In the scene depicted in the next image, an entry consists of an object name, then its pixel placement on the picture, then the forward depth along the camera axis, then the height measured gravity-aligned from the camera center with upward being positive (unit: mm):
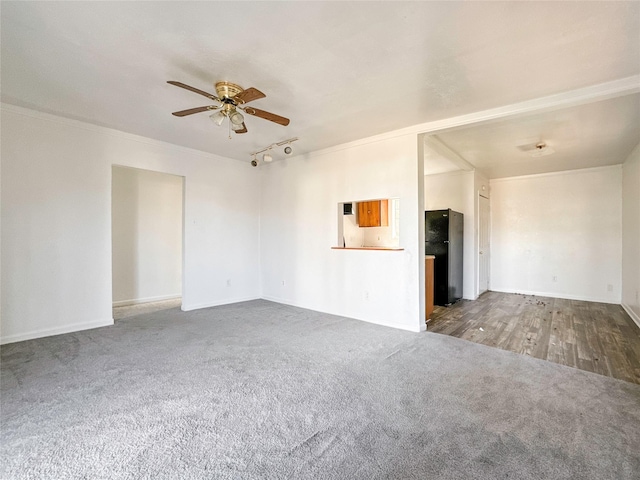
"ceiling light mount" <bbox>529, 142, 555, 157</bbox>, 4129 +1285
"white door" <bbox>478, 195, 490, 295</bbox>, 6090 -156
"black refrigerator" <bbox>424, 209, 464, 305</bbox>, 5227 -203
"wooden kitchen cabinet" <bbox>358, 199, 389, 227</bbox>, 5676 +491
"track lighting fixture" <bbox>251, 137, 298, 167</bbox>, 4093 +1466
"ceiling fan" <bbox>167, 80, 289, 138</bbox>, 2596 +1219
